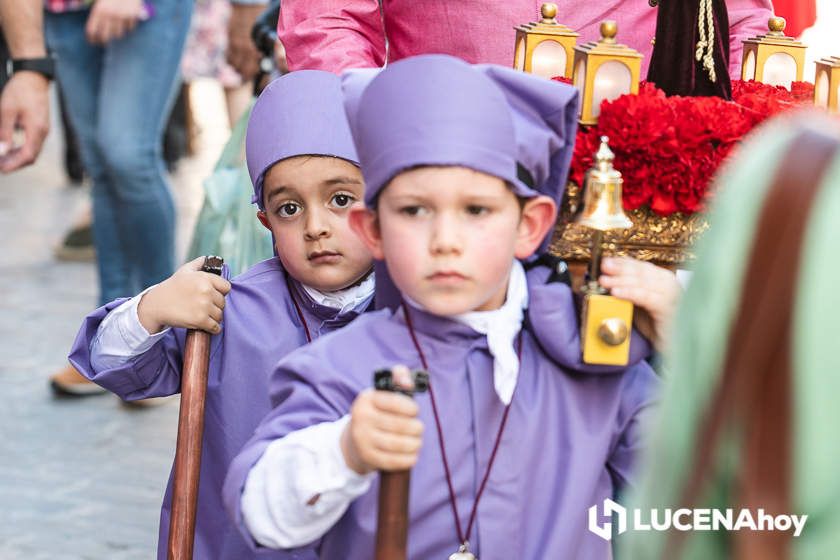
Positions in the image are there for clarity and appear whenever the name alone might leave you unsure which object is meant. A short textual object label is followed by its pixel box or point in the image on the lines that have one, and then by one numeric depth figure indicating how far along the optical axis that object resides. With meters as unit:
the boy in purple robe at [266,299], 5.56
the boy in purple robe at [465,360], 4.14
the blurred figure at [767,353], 2.73
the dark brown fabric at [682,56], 5.55
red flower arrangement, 4.96
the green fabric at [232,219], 9.18
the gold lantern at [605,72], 5.17
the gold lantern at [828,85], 5.53
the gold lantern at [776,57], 6.07
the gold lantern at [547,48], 5.56
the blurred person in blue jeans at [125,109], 10.04
